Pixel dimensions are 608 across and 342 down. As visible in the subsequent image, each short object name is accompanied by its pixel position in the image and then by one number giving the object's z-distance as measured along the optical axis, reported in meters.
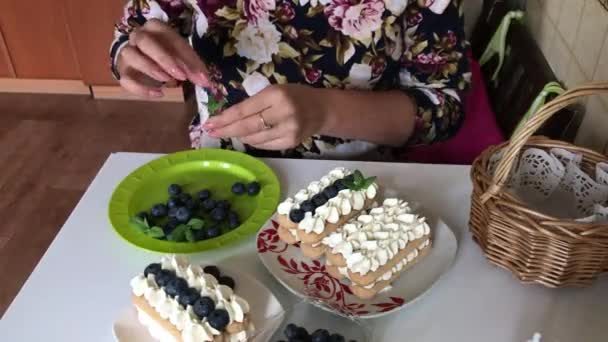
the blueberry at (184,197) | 0.97
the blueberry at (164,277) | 0.76
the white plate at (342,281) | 0.80
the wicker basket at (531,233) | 0.73
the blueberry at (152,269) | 0.78
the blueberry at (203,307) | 0.73
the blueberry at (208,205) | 0.97
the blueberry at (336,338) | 0.74
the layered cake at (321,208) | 0.85
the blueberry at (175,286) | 0.75
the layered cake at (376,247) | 0.80
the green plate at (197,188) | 0.91
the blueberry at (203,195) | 0.99
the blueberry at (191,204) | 0.96
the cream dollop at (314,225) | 0.85
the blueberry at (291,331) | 0.75
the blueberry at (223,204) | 0.97
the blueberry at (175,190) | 0.99
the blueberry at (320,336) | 0.74
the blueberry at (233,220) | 0.94
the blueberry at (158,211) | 0.96
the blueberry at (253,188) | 1.00
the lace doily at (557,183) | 0.86
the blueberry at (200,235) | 0.92
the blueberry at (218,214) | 0.95
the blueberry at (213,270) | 0.81
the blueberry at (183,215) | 0.94
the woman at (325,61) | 1.01
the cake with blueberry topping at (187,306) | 0.73
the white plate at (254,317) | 0.76
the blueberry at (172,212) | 0.95
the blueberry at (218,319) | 0.72
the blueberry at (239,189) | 1.01
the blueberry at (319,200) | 0.87
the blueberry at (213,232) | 0.92
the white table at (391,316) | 0.79
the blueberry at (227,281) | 0.80
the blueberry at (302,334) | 0.75
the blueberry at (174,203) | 0.96
